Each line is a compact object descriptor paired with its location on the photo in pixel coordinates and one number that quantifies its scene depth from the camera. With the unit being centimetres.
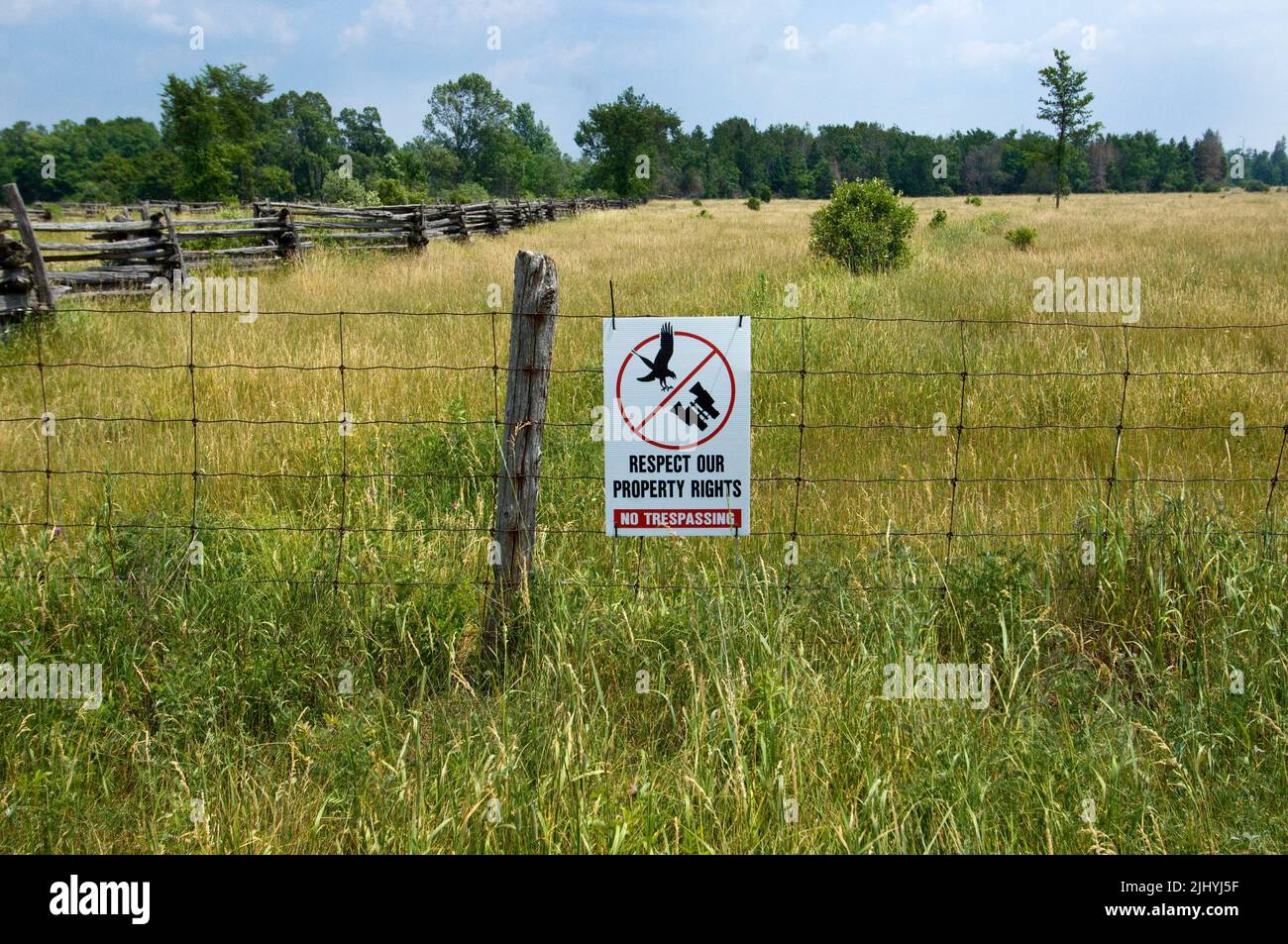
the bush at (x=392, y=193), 2868
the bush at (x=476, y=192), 5678
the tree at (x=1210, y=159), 9625
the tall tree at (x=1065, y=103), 4022
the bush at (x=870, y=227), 1417
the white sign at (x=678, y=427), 337
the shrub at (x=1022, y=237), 1795
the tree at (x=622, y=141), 6412
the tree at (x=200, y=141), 4638
